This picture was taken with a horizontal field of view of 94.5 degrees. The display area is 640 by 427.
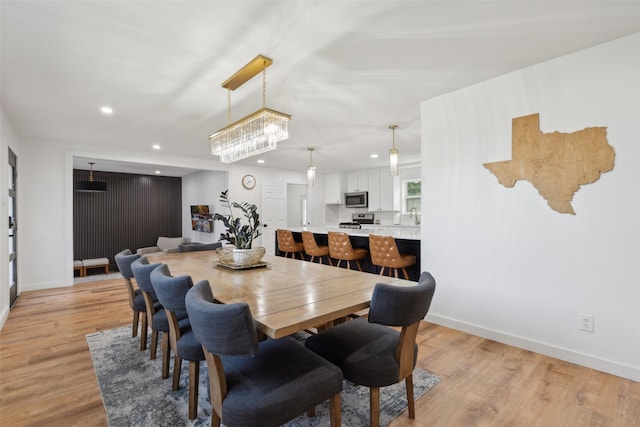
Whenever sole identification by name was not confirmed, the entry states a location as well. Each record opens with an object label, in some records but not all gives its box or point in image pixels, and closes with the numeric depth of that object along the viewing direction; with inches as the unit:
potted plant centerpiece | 96.7
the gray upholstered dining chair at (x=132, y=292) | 96.4
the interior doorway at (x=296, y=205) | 342.6
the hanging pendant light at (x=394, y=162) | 152.8
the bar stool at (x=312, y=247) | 180.7
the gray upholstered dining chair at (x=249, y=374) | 42.9
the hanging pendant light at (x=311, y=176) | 206.4
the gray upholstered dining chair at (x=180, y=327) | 58.8
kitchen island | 149.1
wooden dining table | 51.2
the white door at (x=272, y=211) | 292.5
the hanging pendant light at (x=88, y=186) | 239.5
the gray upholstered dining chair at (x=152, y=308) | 76.6
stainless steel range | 293.8
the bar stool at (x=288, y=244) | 200.2
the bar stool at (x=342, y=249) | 160.9
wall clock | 278.4
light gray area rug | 66.5
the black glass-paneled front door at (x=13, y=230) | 152.4
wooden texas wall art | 87.3
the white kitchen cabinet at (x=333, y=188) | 324.5
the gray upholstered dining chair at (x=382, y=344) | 53.7
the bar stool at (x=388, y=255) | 138.2
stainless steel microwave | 301.7
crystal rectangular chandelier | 95.3
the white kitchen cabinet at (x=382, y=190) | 280.2
